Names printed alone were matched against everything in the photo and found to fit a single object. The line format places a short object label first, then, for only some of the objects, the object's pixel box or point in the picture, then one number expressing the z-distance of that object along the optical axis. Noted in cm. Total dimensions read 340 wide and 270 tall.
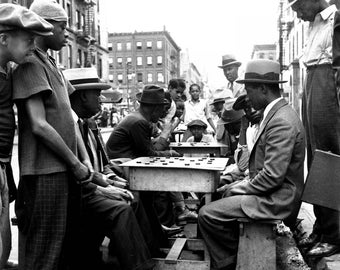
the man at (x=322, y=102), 457
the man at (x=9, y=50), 312
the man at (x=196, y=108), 1135
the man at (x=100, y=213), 386
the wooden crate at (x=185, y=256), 431
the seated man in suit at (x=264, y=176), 391
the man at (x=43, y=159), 338
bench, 405
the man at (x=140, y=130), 557
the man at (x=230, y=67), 884
